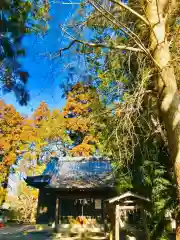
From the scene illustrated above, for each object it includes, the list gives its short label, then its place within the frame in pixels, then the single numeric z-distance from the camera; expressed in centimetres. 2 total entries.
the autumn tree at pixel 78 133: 2314
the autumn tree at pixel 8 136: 2320
